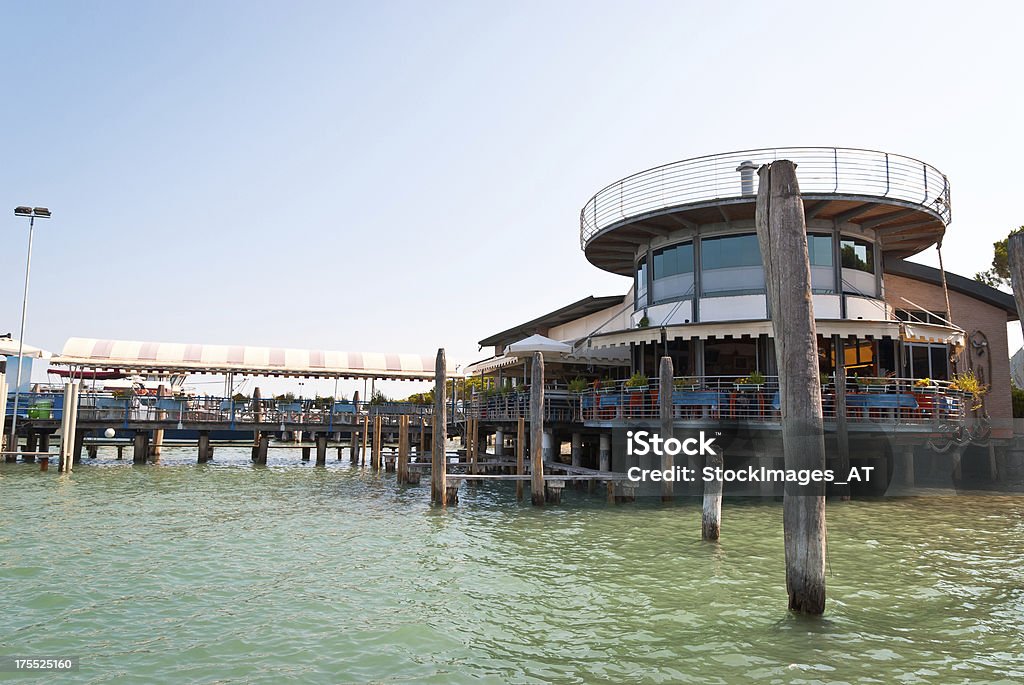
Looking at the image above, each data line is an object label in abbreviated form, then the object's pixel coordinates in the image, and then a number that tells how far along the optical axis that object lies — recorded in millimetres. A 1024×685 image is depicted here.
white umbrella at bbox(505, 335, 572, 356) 24312
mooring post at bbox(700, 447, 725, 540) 13861
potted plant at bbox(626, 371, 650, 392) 21027
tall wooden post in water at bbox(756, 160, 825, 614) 8367
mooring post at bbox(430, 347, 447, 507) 18922
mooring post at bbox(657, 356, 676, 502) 18438
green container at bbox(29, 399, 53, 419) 34656
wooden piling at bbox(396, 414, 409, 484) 25344
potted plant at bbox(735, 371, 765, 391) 19000
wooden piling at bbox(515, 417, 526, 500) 22391
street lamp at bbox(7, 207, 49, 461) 32812
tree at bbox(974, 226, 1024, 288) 33188
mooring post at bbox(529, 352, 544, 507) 18953
